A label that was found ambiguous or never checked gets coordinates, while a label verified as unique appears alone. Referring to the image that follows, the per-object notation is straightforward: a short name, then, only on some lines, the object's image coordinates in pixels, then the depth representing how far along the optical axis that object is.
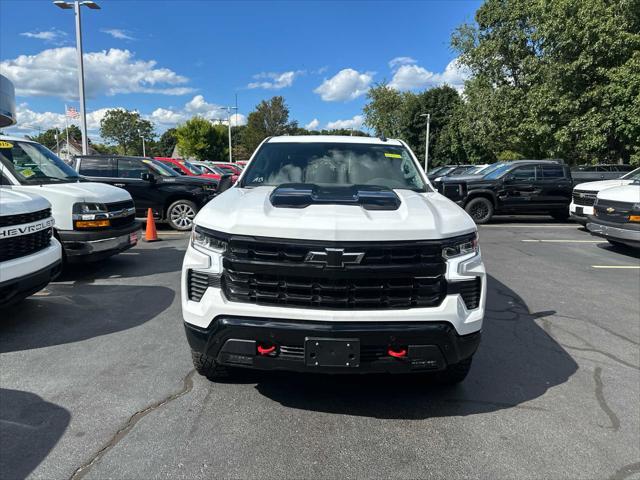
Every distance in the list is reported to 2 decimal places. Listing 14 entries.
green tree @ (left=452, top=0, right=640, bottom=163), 18.62
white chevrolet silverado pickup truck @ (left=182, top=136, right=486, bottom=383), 2.66
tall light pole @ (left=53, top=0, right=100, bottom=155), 16.22
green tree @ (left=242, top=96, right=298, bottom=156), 86.00
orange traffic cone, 9.65
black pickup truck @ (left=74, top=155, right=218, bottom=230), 10.88
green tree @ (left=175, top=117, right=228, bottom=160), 66.62
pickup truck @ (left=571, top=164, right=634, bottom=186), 15.93
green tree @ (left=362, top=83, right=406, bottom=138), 62.43
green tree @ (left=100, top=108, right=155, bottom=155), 90.12
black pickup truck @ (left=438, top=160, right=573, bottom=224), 13.32
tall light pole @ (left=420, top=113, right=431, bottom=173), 46.22
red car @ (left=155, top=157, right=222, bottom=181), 14.46
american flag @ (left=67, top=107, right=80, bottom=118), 24.89
